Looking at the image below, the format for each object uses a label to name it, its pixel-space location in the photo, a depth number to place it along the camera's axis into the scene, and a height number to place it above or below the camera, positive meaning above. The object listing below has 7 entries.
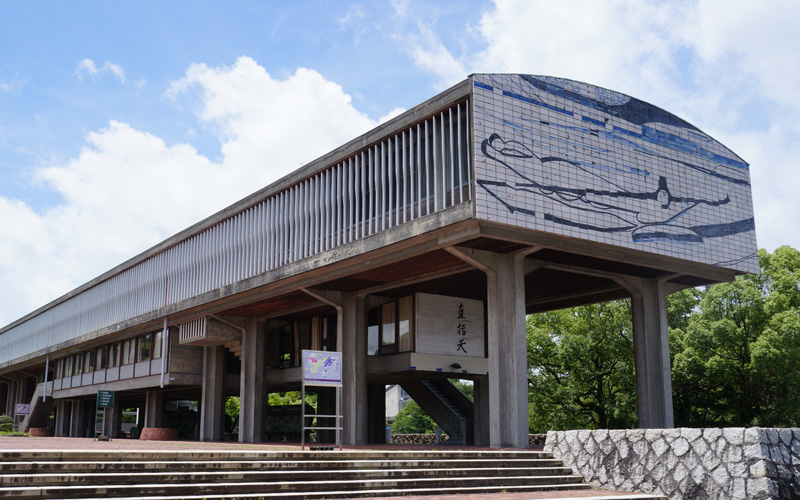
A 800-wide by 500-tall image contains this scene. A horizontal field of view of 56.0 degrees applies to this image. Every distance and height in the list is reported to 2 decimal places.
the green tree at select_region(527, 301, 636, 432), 34.09 +1.51
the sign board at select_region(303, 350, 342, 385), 16.11 +0.75
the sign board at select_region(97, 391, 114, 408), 28.87 +0.21
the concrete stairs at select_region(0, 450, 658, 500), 10.98 -1.18
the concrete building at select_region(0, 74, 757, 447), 18.06 +3.96
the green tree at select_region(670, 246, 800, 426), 28.56 +1.73
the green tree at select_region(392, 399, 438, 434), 60.78 -1.61
